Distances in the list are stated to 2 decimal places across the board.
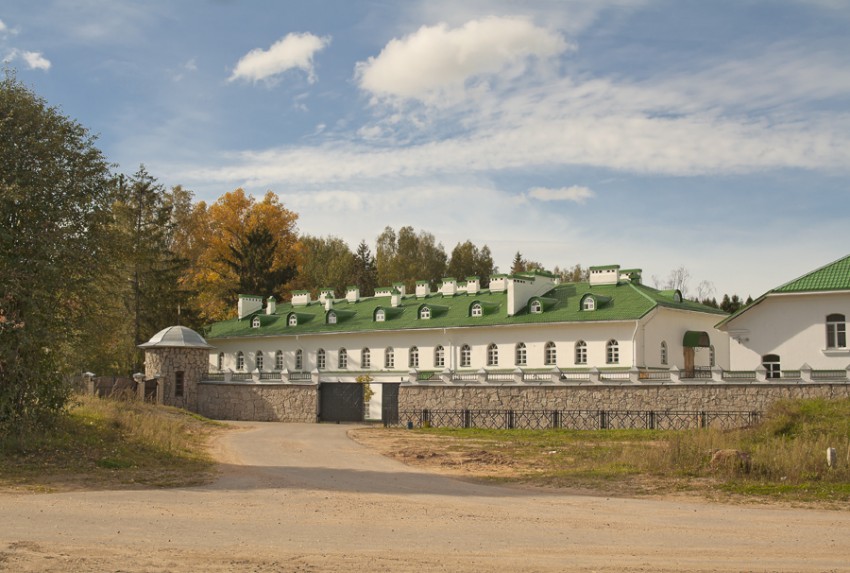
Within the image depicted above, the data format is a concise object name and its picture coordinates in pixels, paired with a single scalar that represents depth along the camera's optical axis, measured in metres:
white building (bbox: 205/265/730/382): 42.69
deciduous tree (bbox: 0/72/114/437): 21.09
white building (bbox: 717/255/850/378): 34.91
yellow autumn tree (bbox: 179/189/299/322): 64.94
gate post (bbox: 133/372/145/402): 43.81
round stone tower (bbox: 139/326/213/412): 47.25
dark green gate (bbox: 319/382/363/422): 43.72
